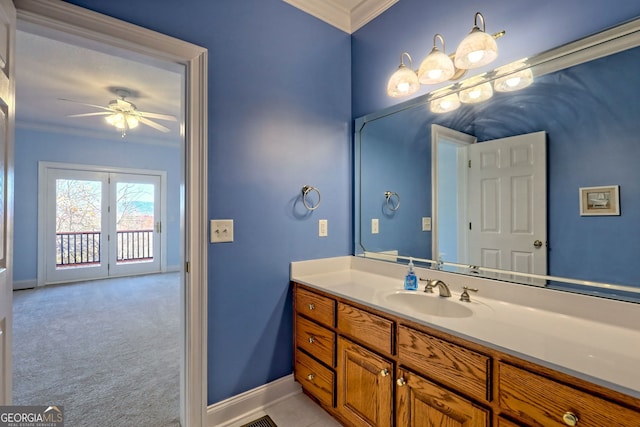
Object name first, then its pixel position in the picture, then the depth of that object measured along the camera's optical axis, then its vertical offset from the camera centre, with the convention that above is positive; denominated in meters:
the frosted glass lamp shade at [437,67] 1.50 +0.79
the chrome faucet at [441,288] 1.46 -0.38
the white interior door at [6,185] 1.04 +0.12
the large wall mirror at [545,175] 1.09 +0.19
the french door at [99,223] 4.68 -0.14
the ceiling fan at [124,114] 3.31 +1.23
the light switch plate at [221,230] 1.60 -0.08
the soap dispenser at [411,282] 1.60 -0.38
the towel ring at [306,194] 1.96 +0.14
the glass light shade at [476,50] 1.32 +0.78
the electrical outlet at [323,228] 2.05 -0.09
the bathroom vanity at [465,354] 0.79 -0.49
